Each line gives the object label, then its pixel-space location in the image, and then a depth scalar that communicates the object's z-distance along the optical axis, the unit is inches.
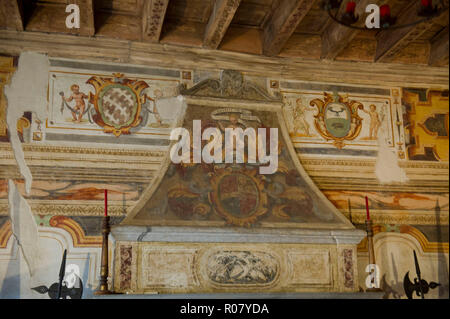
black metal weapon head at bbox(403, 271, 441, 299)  191.9
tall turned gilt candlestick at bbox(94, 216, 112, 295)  161.2
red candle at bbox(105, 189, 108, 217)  168.5
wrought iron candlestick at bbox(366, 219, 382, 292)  187.2
